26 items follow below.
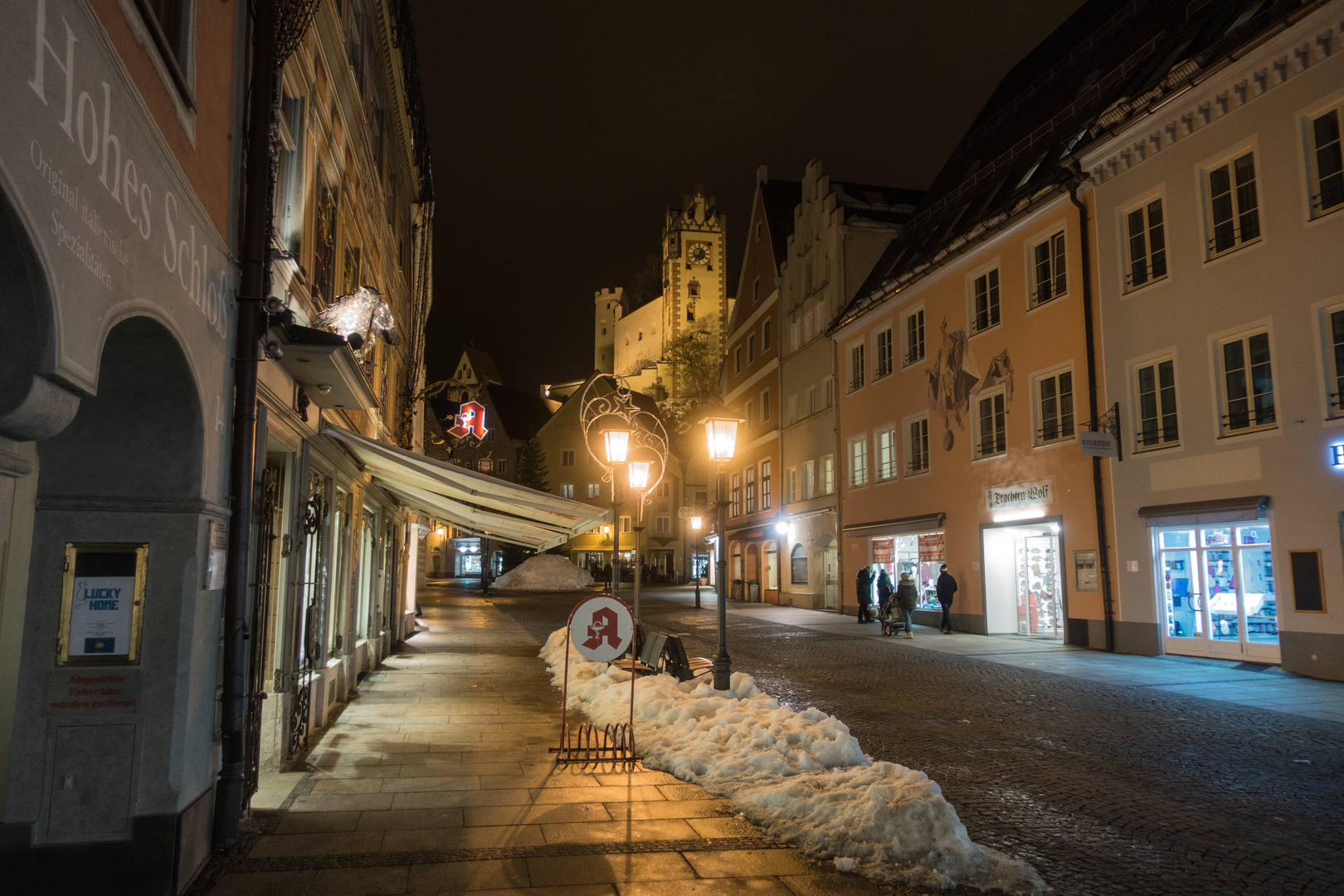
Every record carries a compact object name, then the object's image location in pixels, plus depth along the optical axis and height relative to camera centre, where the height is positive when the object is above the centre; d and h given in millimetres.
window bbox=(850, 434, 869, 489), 30453 +3597
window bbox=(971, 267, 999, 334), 23516 +6784
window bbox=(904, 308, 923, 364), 27156 +6832
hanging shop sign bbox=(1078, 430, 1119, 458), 18531 +2499
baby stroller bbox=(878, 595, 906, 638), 23016 -1142
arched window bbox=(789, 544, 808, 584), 35312 +271
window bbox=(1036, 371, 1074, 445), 20406 +3634
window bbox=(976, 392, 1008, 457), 22938 +3571
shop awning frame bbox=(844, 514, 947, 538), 25594 +1330
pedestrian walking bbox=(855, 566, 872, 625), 27031 -537
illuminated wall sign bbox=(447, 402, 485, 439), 30828 +5010
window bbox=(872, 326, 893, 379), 29289 +6752
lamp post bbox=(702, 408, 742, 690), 12164 +1787
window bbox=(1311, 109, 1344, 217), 14438 +6243
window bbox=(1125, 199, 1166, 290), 18062 +6310
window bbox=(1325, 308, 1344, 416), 14274 +3245
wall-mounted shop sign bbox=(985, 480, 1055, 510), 20875 +1752
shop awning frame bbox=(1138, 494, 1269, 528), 15477 +1041
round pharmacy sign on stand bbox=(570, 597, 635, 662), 8062 -481
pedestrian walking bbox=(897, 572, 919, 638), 22812 -614
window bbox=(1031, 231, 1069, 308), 20875 +6774
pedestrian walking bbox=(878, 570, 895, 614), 24625 -432
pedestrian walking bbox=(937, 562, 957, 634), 23516 -471
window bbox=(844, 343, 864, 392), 31109 +6766
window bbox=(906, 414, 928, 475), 26750 +3615
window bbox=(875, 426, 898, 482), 28578 +3629
